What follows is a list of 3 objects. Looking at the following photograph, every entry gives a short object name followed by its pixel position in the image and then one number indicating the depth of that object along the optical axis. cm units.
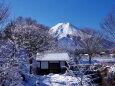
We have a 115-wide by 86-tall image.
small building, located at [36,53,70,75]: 1900
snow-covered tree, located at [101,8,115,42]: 1600
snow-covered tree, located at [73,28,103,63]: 2708
